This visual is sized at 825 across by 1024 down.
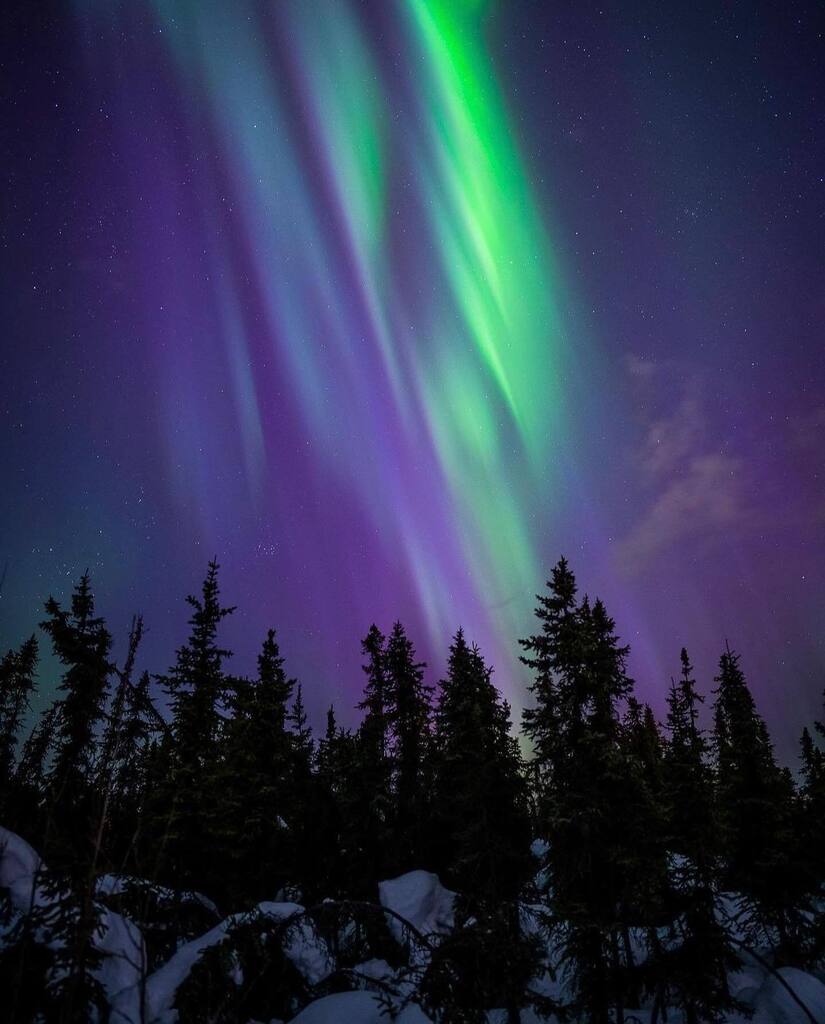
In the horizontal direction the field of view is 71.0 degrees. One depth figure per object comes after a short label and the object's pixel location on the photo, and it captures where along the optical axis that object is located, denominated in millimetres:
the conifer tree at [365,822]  28312
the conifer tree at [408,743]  31219
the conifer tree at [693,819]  22031
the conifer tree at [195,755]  21969
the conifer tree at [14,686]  42719
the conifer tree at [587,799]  18734
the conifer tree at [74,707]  28727
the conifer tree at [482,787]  24656
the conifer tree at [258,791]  23328
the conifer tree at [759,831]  24484
